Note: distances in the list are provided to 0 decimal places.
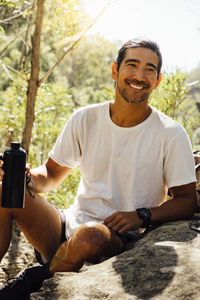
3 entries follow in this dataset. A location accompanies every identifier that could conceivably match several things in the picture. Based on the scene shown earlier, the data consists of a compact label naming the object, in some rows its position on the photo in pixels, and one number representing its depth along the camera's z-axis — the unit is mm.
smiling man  2268
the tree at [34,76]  4094
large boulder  1621
